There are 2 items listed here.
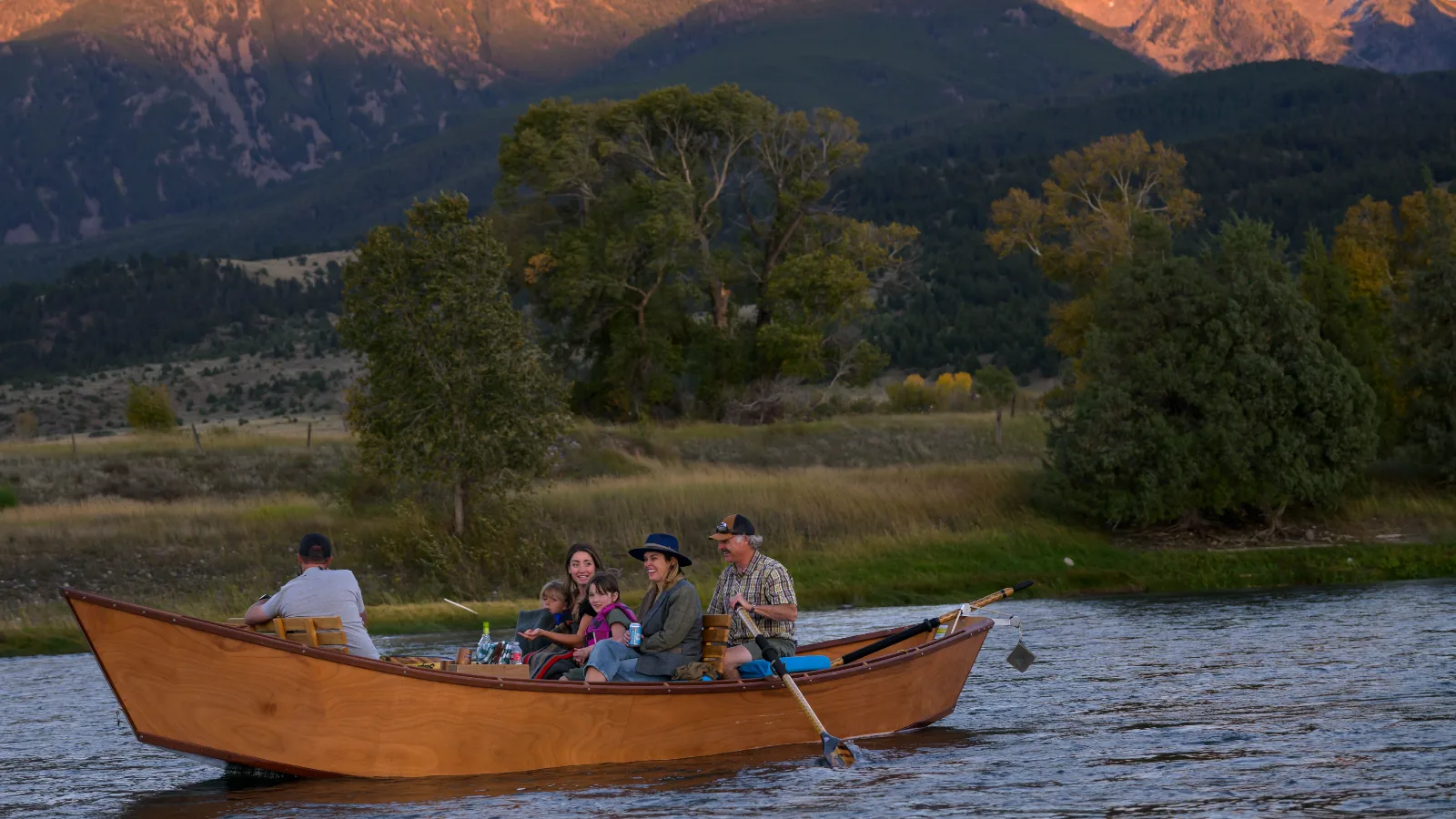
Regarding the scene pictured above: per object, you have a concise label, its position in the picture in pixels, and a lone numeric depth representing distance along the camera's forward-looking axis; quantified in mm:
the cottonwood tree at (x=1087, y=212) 54906
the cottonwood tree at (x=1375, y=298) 42844
